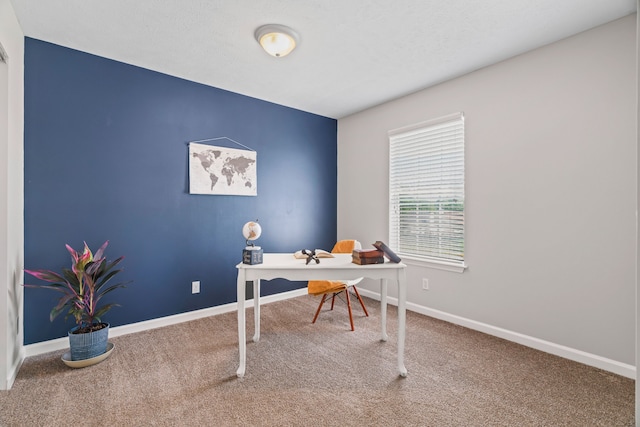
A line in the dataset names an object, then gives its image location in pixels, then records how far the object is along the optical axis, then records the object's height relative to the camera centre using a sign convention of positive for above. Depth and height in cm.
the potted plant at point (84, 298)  221 -65
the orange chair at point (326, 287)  292 -73
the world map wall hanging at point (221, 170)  319 +49
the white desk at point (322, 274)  209 -43
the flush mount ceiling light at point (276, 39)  220 +133
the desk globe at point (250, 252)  214 -28
